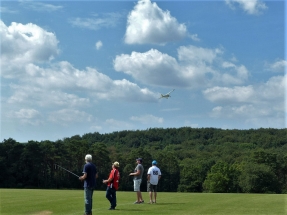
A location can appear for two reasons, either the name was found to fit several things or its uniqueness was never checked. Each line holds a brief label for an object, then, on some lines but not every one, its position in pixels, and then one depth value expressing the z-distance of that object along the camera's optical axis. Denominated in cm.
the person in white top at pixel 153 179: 2452
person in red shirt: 2192
